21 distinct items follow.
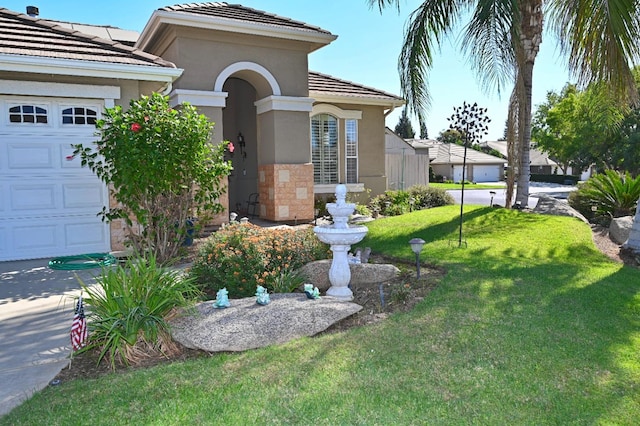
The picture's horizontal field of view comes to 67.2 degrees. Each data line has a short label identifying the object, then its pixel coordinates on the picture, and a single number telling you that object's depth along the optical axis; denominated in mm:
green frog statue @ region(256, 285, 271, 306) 5551
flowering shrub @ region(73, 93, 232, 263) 7504
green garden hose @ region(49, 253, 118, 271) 7953
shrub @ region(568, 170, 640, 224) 13195
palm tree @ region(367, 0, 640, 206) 8922
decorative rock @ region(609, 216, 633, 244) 10992
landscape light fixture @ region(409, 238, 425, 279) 6645
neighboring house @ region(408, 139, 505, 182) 52769
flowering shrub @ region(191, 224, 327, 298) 6414
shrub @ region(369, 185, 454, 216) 15353
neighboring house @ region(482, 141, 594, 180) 65794
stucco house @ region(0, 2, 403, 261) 8500
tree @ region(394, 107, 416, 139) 74112
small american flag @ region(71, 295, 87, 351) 4543
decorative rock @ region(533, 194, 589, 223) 13039
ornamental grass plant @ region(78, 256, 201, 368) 4598
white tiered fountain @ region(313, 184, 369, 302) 5957
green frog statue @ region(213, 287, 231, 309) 5512
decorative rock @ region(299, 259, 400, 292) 6906
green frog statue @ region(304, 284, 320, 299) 5839
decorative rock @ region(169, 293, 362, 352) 4777
